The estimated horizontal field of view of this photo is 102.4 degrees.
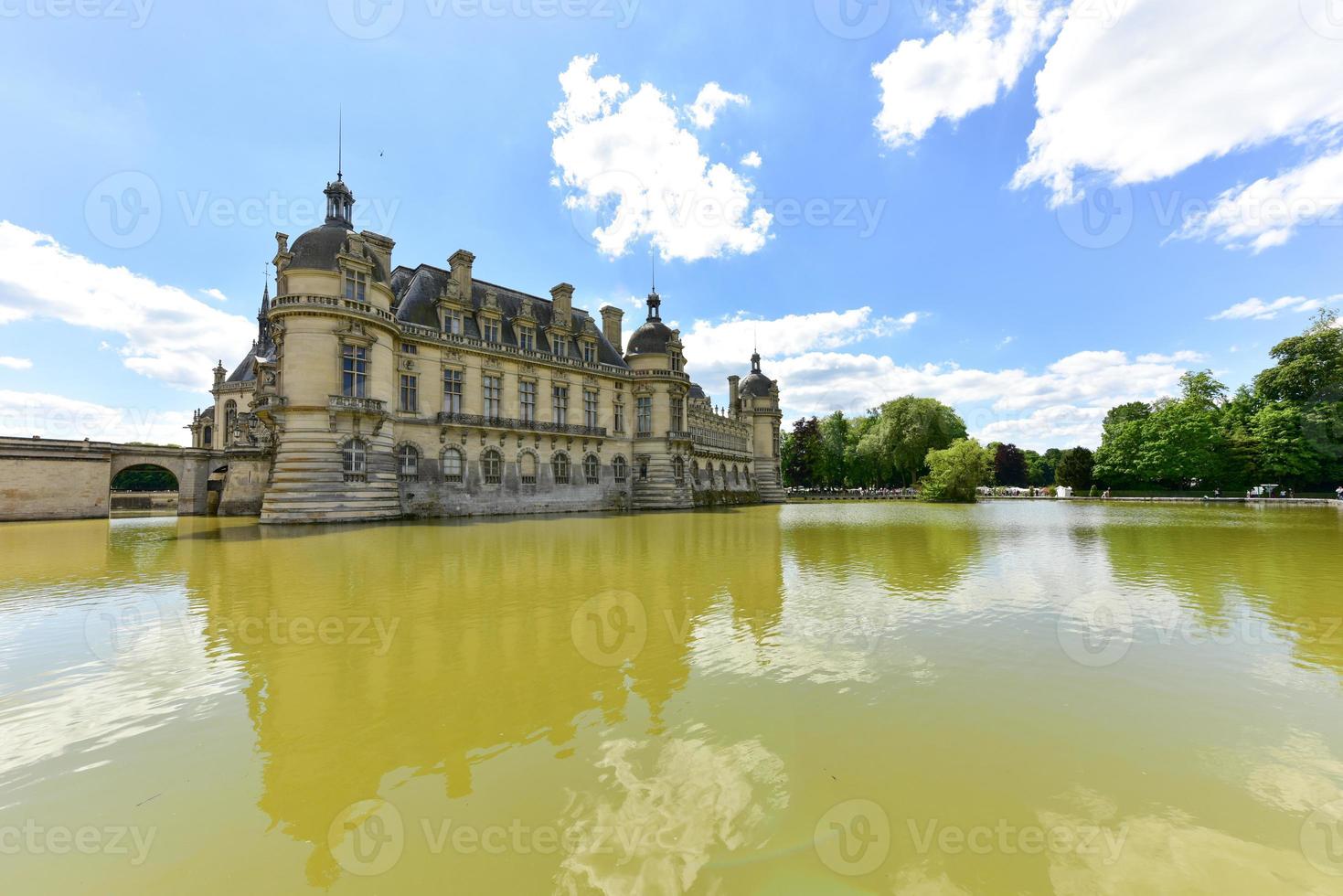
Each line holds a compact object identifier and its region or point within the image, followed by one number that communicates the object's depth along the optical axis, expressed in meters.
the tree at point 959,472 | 59.88
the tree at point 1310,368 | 55.12
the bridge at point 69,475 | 30.78
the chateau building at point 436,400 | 27.34
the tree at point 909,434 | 71.81
